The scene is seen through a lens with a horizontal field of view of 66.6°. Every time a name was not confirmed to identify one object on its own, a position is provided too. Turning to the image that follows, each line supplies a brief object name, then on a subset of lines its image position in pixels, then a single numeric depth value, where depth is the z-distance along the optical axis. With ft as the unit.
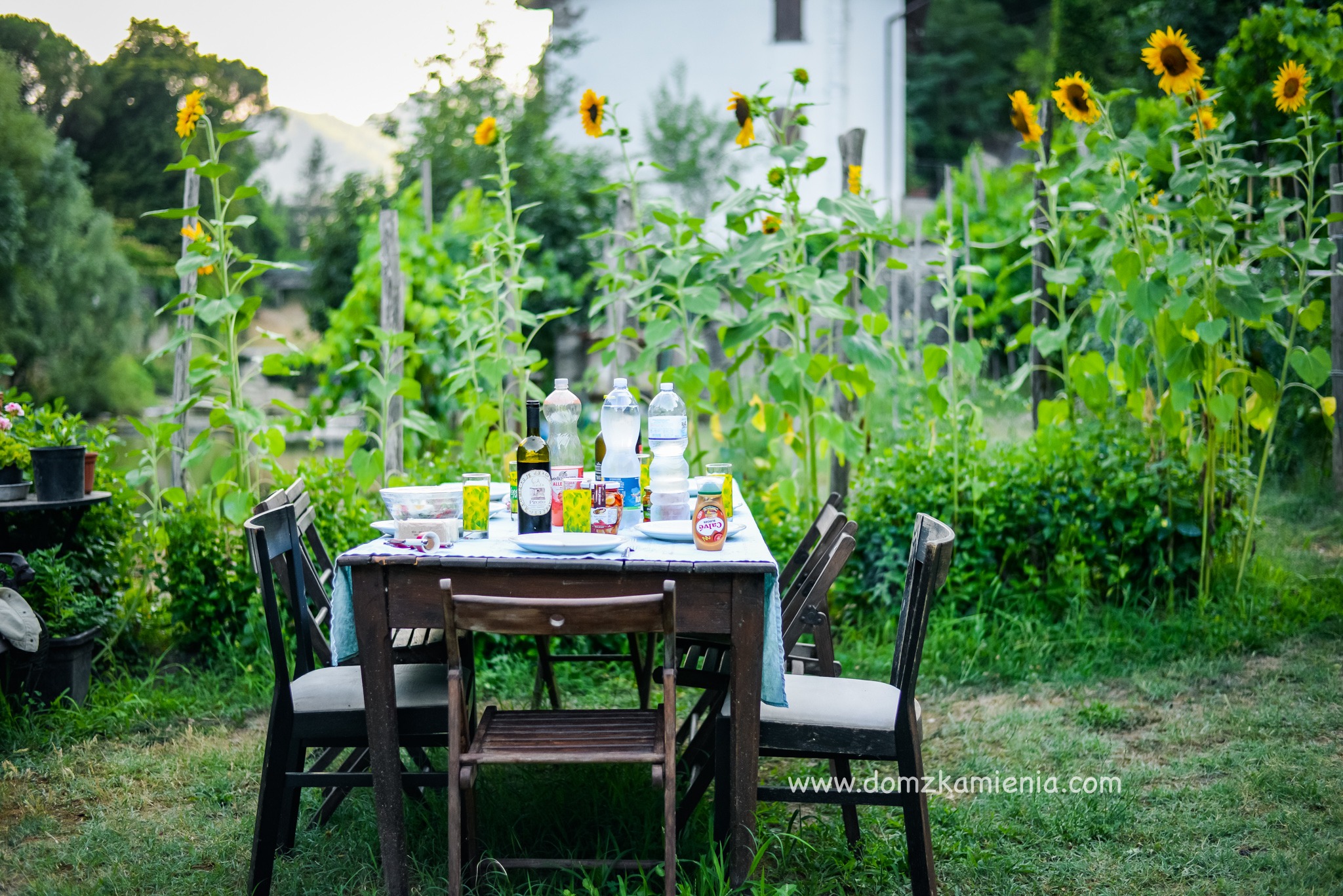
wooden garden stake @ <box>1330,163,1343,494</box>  16.17
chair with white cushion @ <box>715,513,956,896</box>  7.38
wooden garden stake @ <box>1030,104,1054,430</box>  15.40
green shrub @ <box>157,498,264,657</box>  13.14
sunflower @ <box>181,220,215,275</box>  13.14
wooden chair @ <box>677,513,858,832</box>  8.20
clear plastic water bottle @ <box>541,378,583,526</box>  9.21
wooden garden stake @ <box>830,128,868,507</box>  15.03
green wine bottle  8.14
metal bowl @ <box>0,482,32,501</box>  11.66
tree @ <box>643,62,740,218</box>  51.72
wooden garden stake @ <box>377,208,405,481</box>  14.84
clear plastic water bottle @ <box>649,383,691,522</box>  8.61
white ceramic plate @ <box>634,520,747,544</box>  7.96
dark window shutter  49.62
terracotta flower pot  12.50
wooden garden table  7.25
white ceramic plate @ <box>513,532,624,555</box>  7.38
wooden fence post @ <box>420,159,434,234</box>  20.22
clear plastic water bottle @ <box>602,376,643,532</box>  9.57
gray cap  10.48
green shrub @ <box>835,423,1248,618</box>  13.80
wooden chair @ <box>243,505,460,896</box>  7.72
